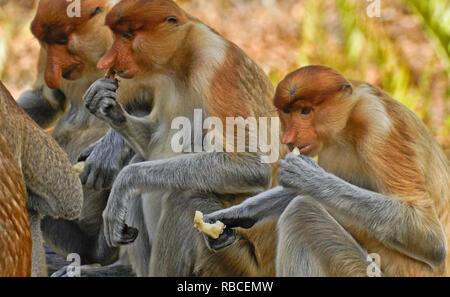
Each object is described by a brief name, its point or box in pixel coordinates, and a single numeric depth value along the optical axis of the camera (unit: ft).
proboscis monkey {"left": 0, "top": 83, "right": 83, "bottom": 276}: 14.94
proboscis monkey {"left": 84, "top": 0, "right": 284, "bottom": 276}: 21.56
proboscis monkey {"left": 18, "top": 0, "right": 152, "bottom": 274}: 23.63
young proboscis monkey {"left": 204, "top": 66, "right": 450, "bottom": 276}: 18.48
